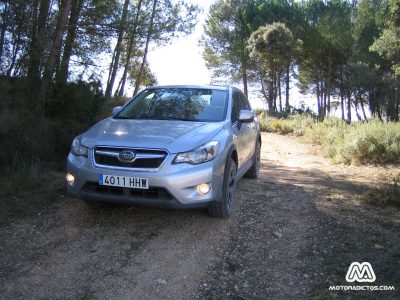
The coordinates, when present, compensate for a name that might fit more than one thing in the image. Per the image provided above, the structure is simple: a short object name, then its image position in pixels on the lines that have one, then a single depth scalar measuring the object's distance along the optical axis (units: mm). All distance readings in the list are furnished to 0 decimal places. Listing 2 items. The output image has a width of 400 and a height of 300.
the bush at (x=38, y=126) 6500
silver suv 4336
